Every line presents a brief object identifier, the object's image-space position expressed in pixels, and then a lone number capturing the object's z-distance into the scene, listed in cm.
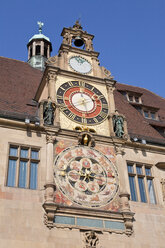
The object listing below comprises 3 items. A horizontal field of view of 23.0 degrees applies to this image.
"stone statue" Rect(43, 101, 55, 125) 1503
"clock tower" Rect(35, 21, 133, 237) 1328
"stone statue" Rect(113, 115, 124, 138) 1591
